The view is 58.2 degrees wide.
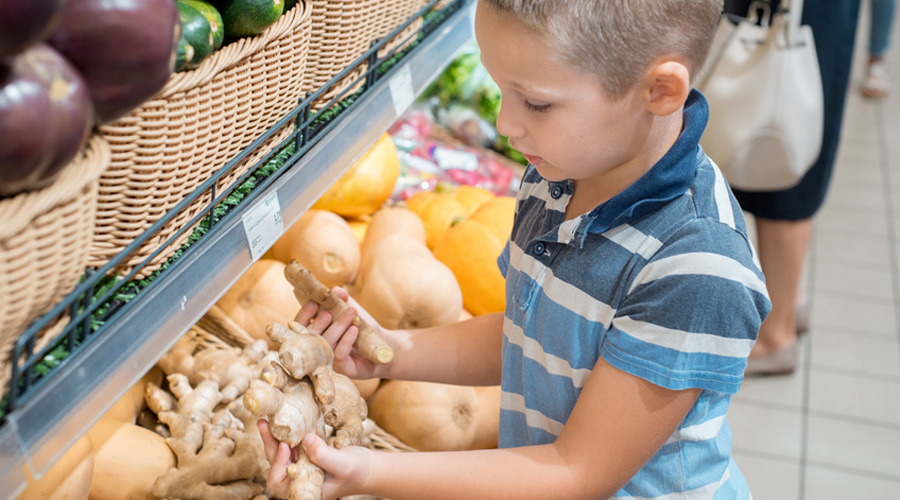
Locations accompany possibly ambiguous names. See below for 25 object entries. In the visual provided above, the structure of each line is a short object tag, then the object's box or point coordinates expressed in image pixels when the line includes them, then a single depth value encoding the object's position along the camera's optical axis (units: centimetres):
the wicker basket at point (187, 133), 68
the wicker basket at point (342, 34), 104
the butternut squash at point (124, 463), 97
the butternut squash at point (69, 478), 83
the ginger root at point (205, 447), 96
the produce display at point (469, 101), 242
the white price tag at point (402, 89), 121
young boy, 74
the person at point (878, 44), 477
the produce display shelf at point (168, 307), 56
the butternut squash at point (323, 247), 139
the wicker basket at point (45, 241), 50
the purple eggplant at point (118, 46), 52
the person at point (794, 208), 201
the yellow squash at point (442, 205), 170
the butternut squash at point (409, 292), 133
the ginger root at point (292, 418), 72
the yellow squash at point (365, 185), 157
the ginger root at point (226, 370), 113
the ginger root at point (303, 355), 79
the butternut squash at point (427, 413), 125
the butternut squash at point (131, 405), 106
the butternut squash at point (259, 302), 129
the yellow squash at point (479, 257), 149
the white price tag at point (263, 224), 85
